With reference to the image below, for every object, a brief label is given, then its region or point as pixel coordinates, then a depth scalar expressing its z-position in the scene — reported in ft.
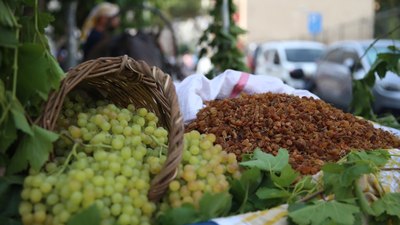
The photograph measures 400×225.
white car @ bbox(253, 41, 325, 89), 40.73
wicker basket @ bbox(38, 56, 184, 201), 4.45
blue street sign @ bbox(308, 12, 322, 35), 63.87
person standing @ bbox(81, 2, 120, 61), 20.24
